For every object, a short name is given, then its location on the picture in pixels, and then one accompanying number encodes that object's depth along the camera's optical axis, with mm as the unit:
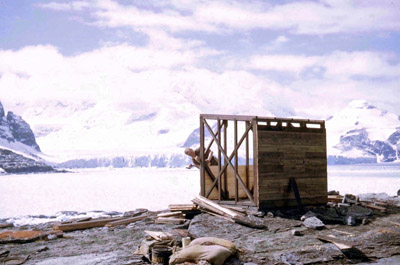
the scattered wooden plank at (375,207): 16634
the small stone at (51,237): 13707
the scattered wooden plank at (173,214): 15352
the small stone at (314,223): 13078
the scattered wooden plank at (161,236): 11008
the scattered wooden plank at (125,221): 15789
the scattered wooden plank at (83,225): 15305
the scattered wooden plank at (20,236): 13250
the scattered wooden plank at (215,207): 13712
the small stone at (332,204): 16662
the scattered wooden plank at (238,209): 14031
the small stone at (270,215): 14062
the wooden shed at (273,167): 14702
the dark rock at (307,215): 13992
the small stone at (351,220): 14000
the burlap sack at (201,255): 9500
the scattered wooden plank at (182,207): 15305
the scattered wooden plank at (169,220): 14836
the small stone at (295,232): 12270
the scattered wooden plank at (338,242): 10685
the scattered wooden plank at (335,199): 18241
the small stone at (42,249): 11992
